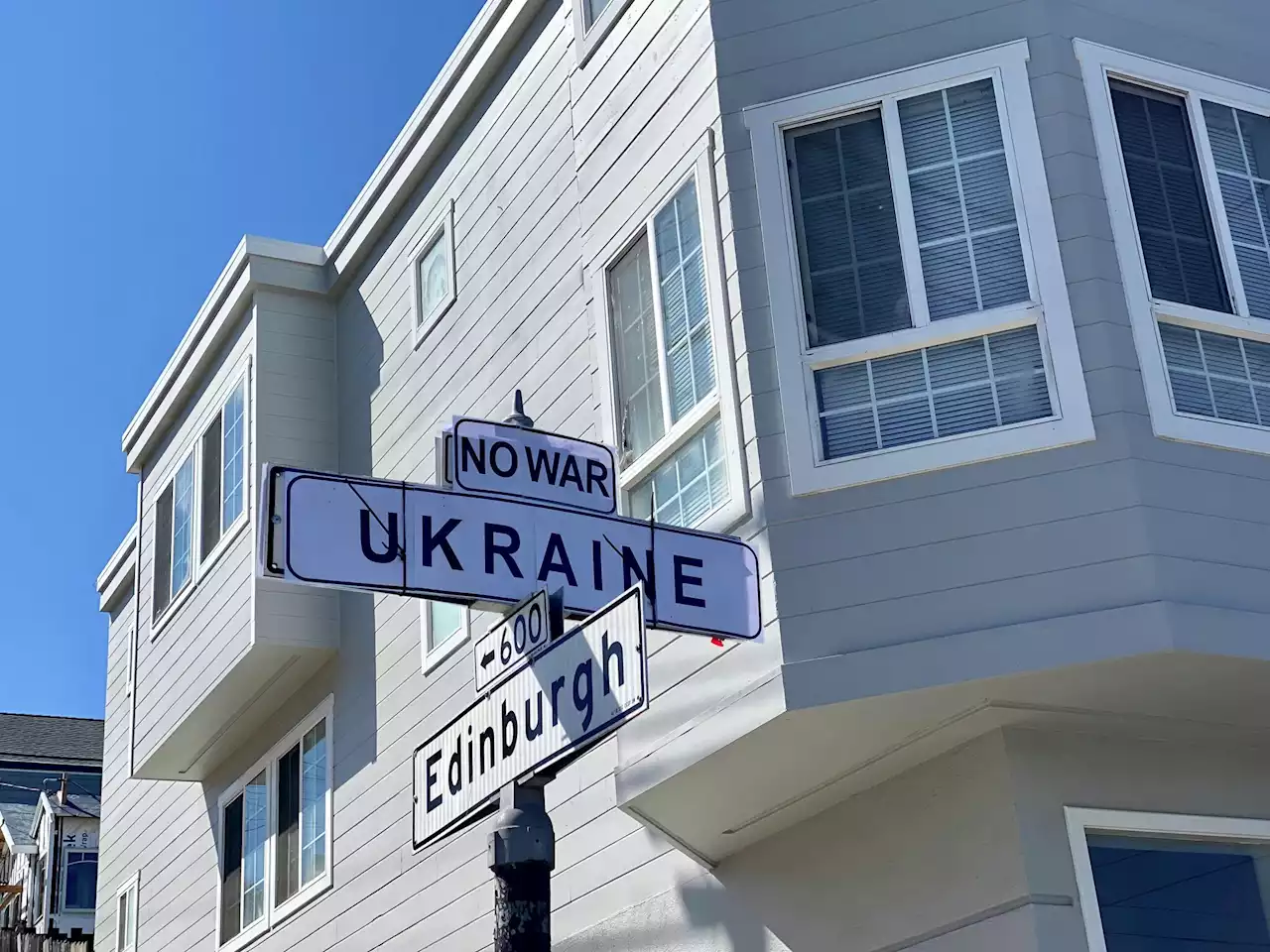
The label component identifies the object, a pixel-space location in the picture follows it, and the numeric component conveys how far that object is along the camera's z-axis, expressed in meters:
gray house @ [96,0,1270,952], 7.46
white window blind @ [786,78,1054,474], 7.96
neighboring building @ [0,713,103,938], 35.34
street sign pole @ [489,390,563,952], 4.82
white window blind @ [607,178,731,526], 8.61
